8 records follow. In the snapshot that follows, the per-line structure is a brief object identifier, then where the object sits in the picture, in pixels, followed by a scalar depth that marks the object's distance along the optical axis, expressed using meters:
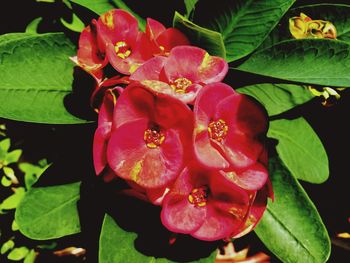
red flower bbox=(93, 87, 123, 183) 0.16
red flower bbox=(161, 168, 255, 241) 0.16
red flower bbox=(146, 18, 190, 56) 0.17
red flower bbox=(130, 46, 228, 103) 0.16
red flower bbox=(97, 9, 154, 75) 0.17
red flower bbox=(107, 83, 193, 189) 0.15
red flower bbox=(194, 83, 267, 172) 0.15
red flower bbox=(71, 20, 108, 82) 0.18
